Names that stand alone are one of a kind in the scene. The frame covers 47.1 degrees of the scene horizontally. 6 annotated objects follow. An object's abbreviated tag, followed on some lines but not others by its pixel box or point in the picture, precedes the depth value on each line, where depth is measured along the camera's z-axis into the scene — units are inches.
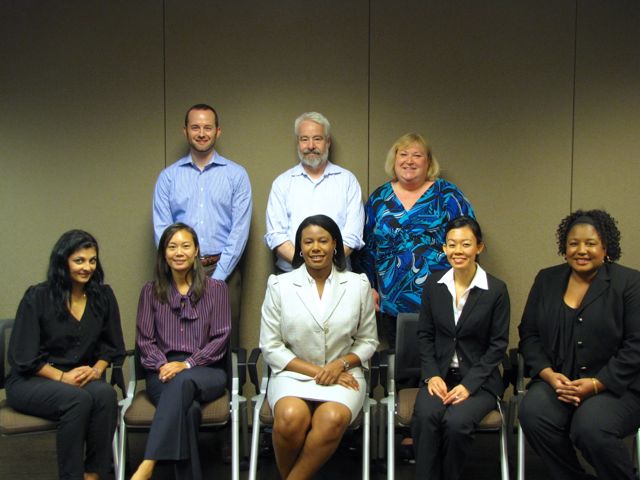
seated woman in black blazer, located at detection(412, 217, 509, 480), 131.9
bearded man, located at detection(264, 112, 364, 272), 175.8
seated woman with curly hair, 128.1
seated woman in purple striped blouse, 143.4
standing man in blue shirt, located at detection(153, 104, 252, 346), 177.6
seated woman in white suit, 134.7
